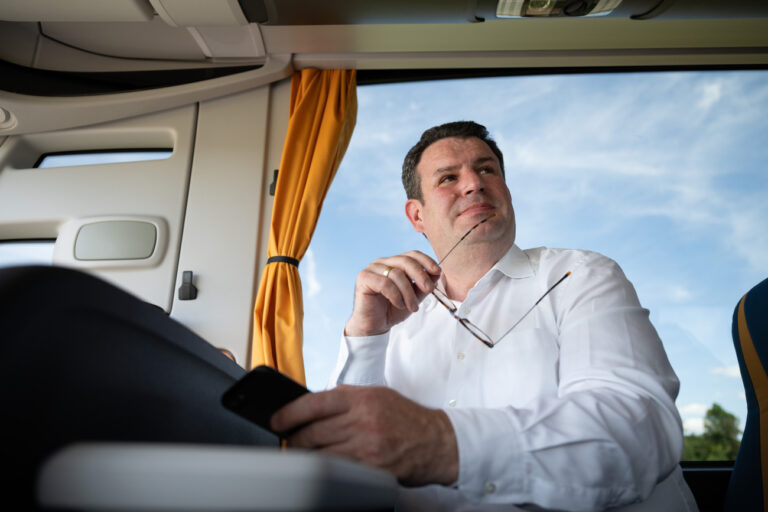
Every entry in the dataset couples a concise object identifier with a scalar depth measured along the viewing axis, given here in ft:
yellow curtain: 7.05
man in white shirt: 1.84
